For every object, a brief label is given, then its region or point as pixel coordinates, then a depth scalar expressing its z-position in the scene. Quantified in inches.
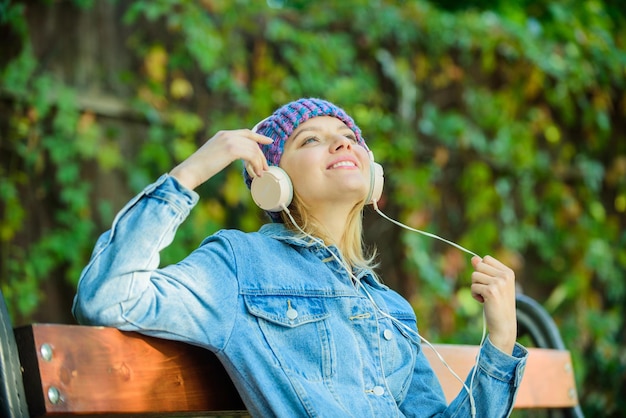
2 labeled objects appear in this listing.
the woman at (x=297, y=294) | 145.3
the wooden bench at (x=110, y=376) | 141.7
